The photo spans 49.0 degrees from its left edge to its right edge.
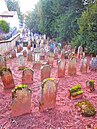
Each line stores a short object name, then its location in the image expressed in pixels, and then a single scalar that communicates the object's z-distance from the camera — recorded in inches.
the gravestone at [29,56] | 257.1
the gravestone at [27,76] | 147.9
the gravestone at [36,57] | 232.7
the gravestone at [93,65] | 204.1
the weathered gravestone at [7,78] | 133.5
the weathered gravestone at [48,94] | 103.2
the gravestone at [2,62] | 199.2
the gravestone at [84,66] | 193.6
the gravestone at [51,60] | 224.5
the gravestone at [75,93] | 120.4
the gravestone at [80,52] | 282.5
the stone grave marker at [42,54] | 262.4
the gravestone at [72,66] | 181.8
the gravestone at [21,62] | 212.1
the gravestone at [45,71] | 156.8
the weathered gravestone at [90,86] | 137.0
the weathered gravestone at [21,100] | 97.0
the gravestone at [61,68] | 173.6
